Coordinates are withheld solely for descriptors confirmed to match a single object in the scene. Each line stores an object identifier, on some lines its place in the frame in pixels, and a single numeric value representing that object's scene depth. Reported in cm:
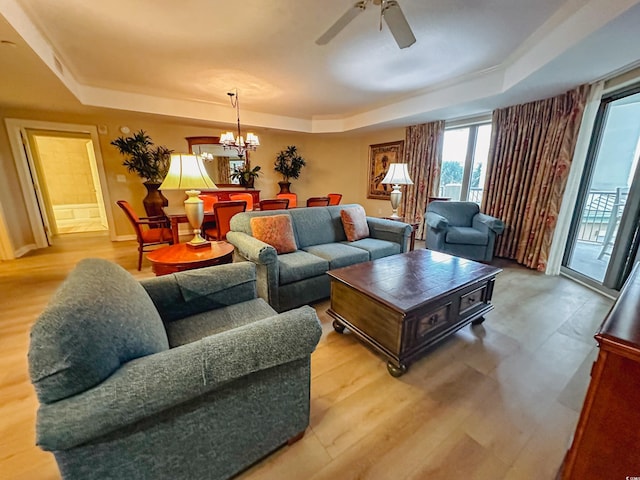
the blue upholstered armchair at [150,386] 67
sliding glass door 265
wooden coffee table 161
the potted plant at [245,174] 558
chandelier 409
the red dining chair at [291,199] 531
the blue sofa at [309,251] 217
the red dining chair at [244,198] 468
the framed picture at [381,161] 565
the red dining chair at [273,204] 383
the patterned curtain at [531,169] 320
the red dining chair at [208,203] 403
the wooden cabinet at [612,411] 72
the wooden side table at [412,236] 355
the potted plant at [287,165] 614
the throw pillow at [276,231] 255
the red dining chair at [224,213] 325
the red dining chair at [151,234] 333
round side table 192
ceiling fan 183
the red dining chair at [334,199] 515
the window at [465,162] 449
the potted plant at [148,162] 452
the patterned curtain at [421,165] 486
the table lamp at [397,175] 345
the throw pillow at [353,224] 318
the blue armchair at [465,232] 351
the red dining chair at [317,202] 454
